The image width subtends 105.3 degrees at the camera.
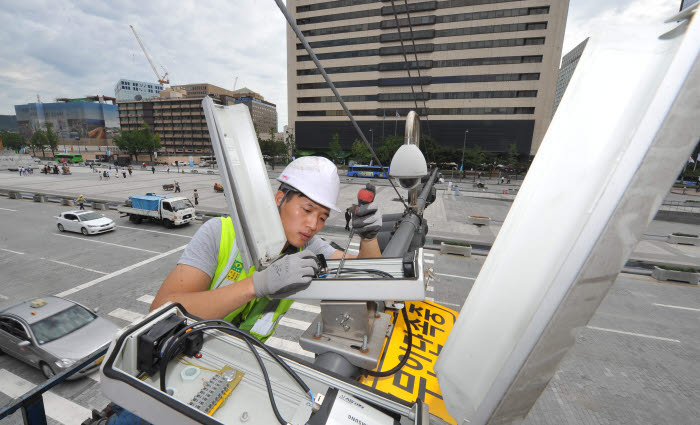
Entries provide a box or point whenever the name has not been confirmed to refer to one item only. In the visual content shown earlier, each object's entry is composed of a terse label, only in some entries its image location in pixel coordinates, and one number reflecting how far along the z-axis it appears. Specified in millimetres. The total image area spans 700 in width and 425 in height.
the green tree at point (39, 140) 66812
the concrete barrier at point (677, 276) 10172
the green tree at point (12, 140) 82000
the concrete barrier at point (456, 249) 12555
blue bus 43531
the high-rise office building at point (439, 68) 46531
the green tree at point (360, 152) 49034
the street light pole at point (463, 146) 47312
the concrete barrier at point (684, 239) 14823
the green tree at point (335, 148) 54156
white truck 15234
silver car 5254
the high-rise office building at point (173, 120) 84438
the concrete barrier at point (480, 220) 18156
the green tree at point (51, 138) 66062
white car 13862
